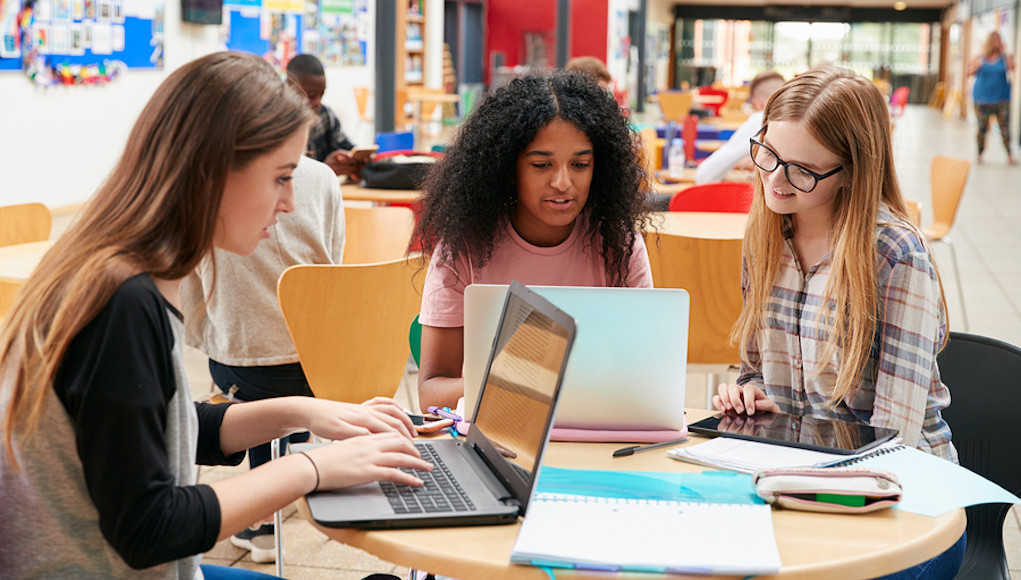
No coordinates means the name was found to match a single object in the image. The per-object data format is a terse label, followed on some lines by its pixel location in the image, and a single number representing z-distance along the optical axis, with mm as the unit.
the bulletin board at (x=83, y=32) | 5824
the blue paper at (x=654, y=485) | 1314
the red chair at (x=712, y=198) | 4461
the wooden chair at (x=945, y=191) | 5508
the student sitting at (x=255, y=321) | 2645
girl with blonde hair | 1693
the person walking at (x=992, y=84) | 13156
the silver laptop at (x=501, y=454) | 1189
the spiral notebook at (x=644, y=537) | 1086
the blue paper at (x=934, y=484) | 1324
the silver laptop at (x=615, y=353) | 1434
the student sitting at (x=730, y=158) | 4641
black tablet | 1508
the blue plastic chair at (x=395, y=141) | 5992
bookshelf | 12578
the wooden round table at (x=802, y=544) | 1113
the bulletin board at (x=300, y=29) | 8445
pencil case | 1271
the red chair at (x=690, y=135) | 7531
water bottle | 6066
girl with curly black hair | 2037
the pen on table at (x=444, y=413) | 1622
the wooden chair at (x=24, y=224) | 3355
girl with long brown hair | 1060
